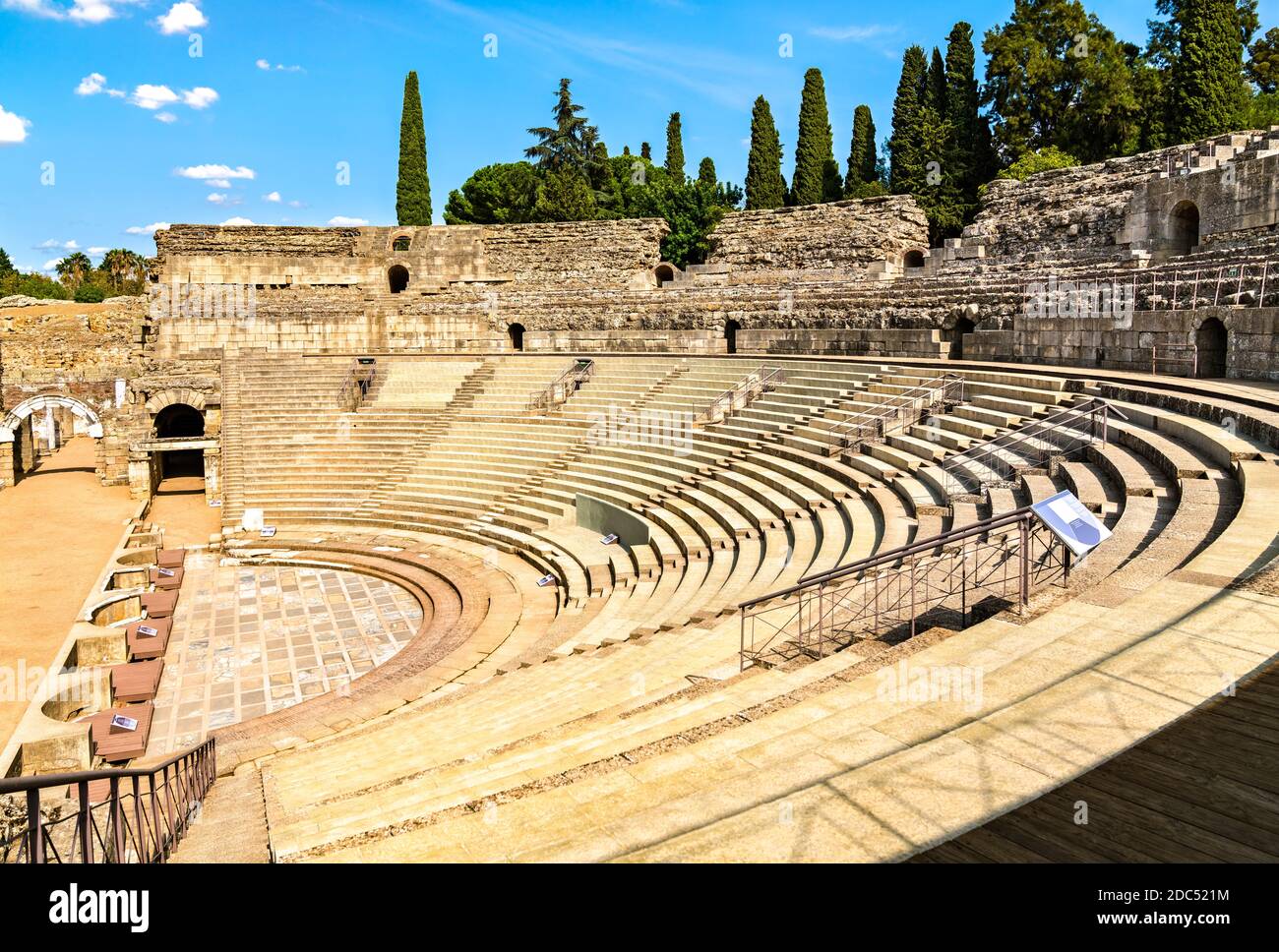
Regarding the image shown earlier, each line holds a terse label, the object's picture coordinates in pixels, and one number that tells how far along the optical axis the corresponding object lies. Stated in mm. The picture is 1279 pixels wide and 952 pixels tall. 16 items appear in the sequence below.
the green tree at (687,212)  35469
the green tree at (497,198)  44625
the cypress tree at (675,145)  52406
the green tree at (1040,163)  29094
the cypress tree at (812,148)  38938
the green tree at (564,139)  47594
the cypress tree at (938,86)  36094
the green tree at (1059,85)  30625
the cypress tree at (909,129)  34000
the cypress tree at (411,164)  41531
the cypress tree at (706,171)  47094
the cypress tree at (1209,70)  26938
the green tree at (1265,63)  33750
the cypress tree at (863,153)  38938
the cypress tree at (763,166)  39094
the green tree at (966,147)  33062
